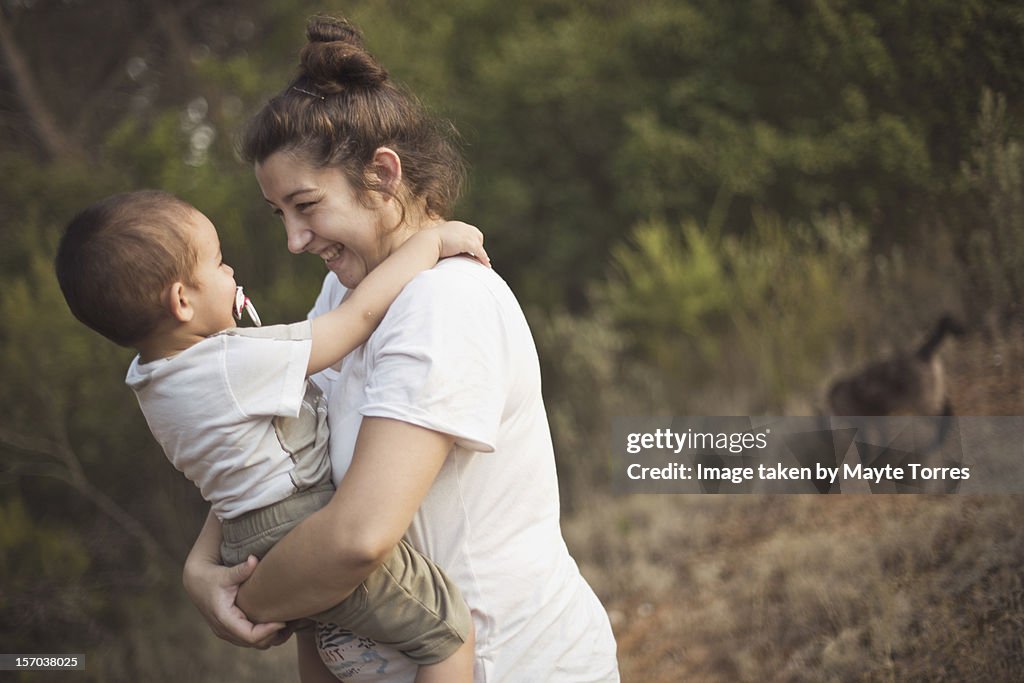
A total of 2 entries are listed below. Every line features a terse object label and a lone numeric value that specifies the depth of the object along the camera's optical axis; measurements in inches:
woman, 45.7
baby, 51.6
